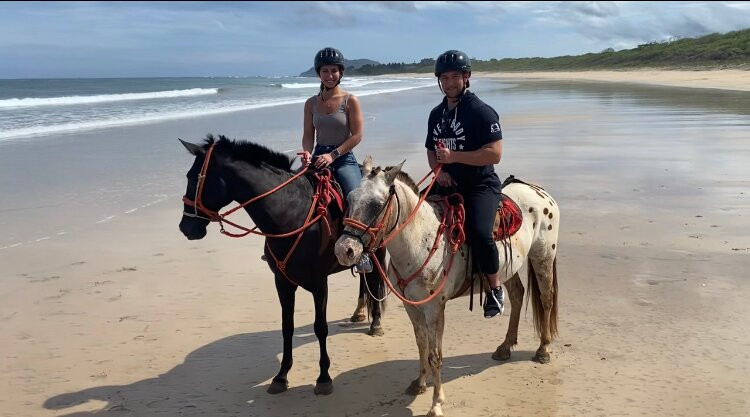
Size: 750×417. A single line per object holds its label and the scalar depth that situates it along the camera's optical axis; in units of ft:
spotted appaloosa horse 11.14
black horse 13.01
